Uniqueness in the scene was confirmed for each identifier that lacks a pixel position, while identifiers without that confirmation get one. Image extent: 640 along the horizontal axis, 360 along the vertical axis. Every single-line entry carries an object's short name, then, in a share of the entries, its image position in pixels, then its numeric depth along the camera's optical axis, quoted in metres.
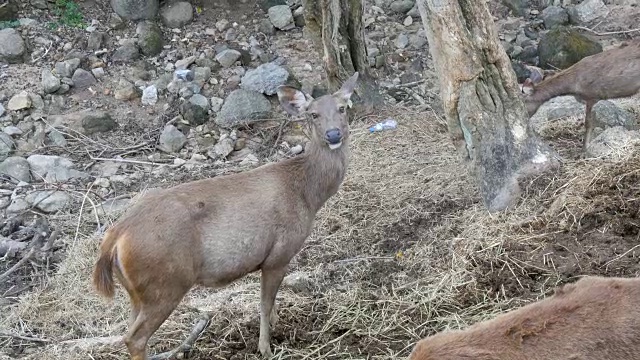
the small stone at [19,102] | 10.21
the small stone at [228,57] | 11.21
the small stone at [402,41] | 11.82
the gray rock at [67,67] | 10.87
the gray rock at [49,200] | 8.10
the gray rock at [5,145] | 9.36
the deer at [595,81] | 8.36
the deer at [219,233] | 4.78
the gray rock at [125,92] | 10.65
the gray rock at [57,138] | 9.65
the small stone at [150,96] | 10.57
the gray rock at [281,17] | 12.06
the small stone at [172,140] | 9.54
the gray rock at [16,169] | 8.78
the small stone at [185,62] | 11.18
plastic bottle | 9.34
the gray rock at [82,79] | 10.81
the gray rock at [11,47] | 11.02
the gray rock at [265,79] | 10.37
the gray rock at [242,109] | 9.95
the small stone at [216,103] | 10.31
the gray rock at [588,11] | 12.05
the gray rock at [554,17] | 12.09
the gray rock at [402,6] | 12.52
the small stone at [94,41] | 11.43
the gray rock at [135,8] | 11.93
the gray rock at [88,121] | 9.98
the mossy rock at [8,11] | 11.52
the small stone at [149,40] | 11.50
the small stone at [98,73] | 10.95
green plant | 11.84
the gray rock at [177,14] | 12.05
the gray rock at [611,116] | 8.10
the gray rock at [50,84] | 10.55
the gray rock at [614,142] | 6.57
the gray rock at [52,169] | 8.84
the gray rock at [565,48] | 10.98
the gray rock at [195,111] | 10.05
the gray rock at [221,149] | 9.38
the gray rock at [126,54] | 11.30
